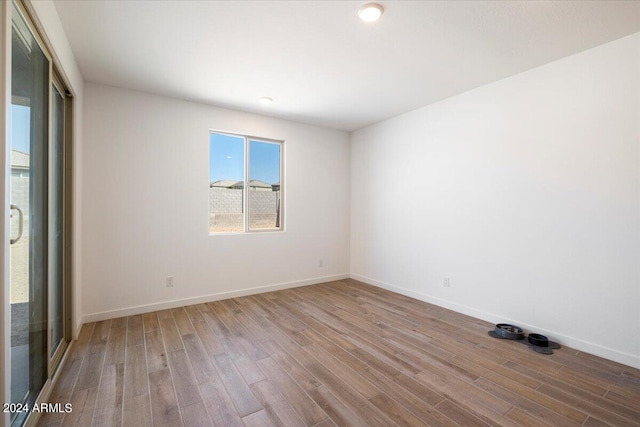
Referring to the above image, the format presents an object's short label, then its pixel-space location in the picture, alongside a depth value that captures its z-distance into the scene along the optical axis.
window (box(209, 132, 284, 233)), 4.05
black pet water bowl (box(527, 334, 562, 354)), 2.53
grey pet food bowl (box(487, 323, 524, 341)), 2.75
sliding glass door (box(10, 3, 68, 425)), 1.46
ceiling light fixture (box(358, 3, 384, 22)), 2.00
